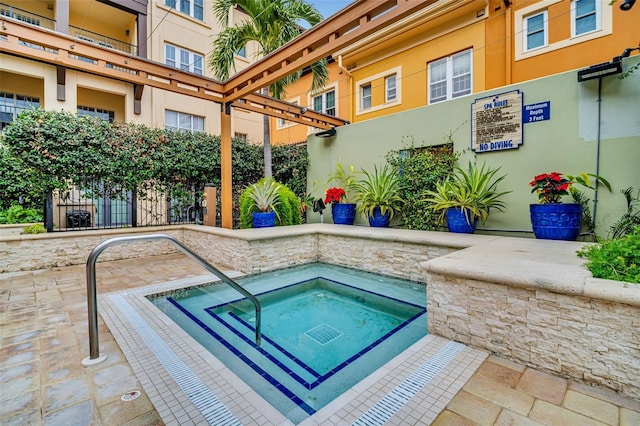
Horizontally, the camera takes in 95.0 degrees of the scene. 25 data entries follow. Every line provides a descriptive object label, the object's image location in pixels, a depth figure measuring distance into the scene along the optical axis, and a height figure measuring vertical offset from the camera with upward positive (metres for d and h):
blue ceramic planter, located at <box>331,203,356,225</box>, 7.79 -0.19
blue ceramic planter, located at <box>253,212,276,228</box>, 6.86 -0.31
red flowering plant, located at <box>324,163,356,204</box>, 7.80 +0.62
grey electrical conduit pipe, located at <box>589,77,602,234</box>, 4.64 +0.78
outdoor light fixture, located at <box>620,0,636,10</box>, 3.49 +2.41
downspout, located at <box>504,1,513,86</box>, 7.53 +4.21
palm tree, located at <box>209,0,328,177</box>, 7.48 +4.72
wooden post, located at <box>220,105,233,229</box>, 6.82 +0.87
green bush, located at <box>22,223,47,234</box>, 5.60 -0.43
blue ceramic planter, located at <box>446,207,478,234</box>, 5.56 -0.31
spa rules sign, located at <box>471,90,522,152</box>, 5.45 +1.63
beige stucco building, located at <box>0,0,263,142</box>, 9.41 +5.73
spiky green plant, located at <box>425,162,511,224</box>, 5.46 +0.22
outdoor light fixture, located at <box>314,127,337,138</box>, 8.56 +2.17
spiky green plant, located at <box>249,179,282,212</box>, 7.02 +0.27
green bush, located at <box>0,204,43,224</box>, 6.14 -0.18
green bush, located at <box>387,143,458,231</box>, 6.30 +0.62
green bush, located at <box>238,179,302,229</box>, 7.02 -0.07
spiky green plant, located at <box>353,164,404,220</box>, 6.78 +0.25
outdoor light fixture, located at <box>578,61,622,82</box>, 4.33 +2.05
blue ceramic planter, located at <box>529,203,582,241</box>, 4.38 -0.22
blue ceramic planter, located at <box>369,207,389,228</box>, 6.91 -0.31
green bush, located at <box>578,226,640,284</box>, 2.12 -0.43
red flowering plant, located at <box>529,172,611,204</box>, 4.44 +0.33
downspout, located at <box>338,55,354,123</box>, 10.88 +4.55
